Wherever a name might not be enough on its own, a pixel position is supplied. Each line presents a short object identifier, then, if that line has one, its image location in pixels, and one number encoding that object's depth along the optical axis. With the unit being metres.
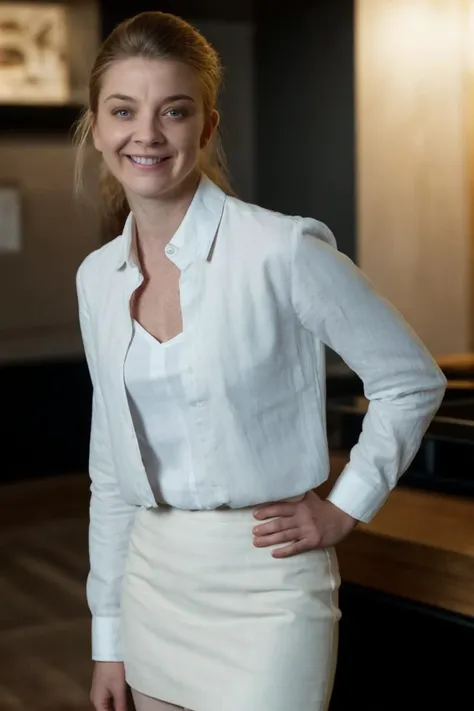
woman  2.07
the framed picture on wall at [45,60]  7.37
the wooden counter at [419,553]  2.47
